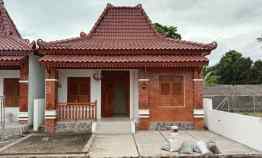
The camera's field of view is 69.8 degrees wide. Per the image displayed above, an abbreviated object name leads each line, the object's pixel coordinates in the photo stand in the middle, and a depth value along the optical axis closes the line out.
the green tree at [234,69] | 27.70
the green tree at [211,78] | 25.10
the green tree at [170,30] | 18.54
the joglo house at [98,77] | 8.35
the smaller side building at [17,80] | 8.44
